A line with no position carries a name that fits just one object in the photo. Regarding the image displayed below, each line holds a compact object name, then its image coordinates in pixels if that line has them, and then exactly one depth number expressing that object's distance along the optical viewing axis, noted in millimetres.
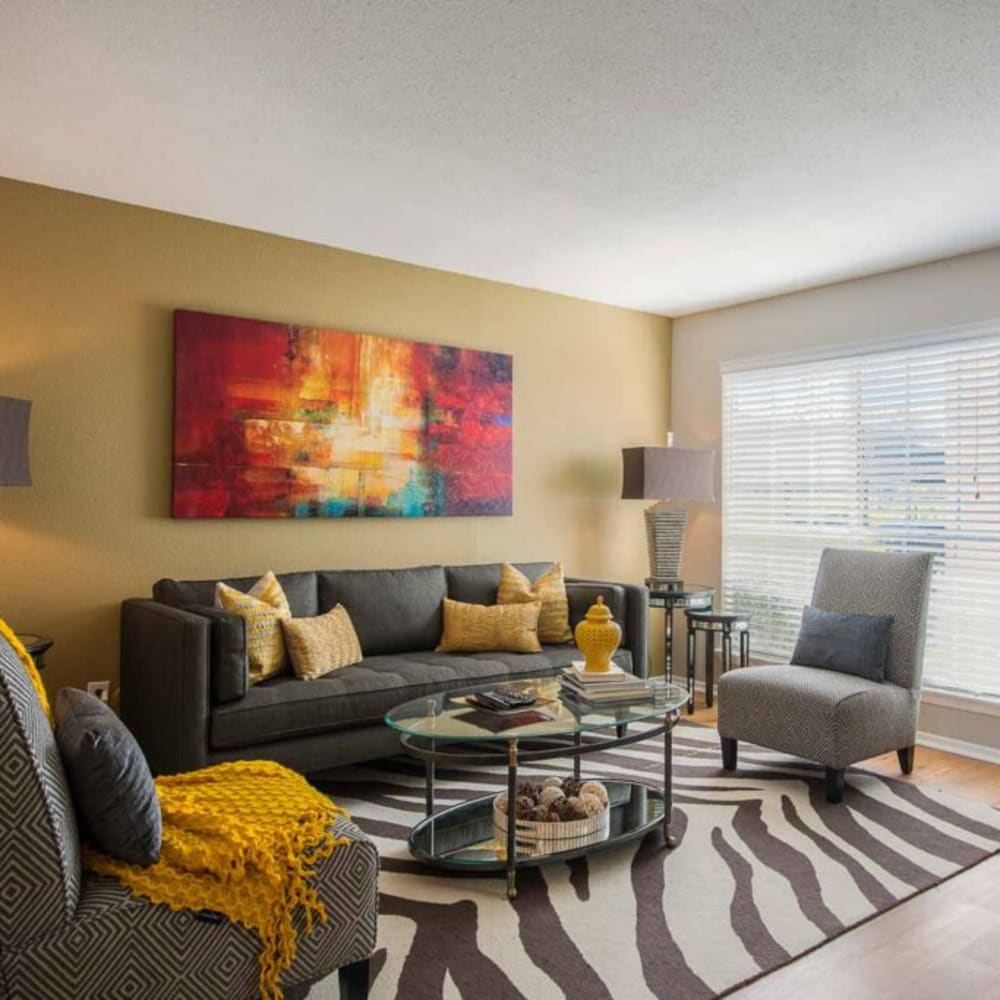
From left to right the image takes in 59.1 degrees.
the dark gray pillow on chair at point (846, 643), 3801
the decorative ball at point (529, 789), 2988
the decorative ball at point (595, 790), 2994
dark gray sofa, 3217
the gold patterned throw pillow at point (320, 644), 3645
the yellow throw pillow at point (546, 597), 4570
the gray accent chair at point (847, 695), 3512
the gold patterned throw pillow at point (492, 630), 4328
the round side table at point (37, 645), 3160
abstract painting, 4059
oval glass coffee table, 2725
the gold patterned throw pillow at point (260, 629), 3553
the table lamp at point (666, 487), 5187
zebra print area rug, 2248
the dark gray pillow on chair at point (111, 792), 1755
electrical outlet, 3766
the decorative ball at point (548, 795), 2906
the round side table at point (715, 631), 4984
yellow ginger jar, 3188
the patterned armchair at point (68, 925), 1568
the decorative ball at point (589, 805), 2883
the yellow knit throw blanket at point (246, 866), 1776
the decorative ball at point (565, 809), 2861
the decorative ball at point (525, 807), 2855
